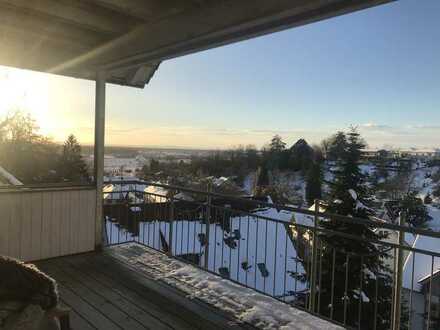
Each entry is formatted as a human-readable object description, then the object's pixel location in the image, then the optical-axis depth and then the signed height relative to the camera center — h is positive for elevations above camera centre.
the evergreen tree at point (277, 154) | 23.54 +0.00
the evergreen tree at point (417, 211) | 18.31 -2.72
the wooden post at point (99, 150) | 4.14 -0.03
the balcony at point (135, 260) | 2.68 -1.26
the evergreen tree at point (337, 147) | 13.88 +0.37
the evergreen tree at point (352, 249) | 10.73 -2.73
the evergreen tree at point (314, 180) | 16.33 -1.26
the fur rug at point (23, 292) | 1.38 -0.60
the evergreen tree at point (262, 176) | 23.39 -1.51
